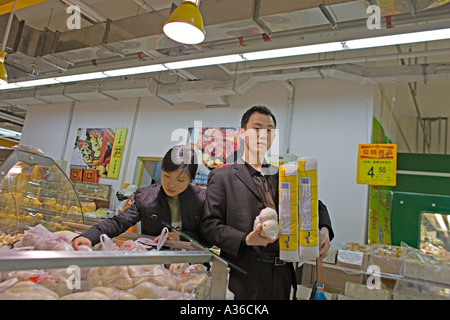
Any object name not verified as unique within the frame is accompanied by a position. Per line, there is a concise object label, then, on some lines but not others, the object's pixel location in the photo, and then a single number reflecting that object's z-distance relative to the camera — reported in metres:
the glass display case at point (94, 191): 6.74
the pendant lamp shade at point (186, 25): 2.26
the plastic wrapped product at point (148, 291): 0.95
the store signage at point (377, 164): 3.67
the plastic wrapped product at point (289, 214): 1.27
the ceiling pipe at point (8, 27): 3.82
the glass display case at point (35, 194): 2.04
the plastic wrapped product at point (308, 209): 1.27
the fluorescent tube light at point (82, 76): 4.64
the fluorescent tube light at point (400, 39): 2.66
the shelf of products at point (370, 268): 2.33
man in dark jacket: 1.46
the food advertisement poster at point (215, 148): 5.66
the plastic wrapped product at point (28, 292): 0.82
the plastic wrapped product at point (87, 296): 0.86
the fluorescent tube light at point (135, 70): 4.12
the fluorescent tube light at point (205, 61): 3.59
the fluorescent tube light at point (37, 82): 5.22
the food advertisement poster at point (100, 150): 6.97
